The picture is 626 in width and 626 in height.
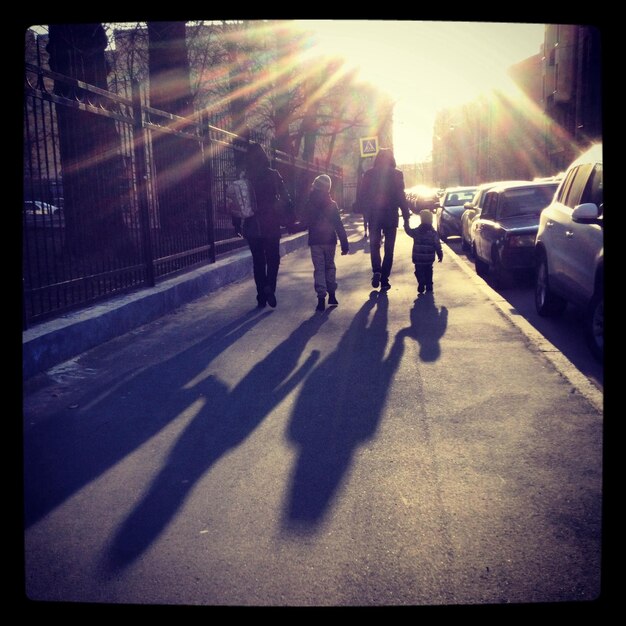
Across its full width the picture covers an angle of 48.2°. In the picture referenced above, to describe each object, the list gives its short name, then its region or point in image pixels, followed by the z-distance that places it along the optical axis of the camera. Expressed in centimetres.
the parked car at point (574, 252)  609
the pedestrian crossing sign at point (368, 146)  2377
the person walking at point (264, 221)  949
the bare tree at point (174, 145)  1026
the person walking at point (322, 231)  933
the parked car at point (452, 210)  2155
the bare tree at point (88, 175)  738
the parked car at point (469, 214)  1541
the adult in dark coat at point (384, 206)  1091
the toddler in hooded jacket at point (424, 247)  1021
